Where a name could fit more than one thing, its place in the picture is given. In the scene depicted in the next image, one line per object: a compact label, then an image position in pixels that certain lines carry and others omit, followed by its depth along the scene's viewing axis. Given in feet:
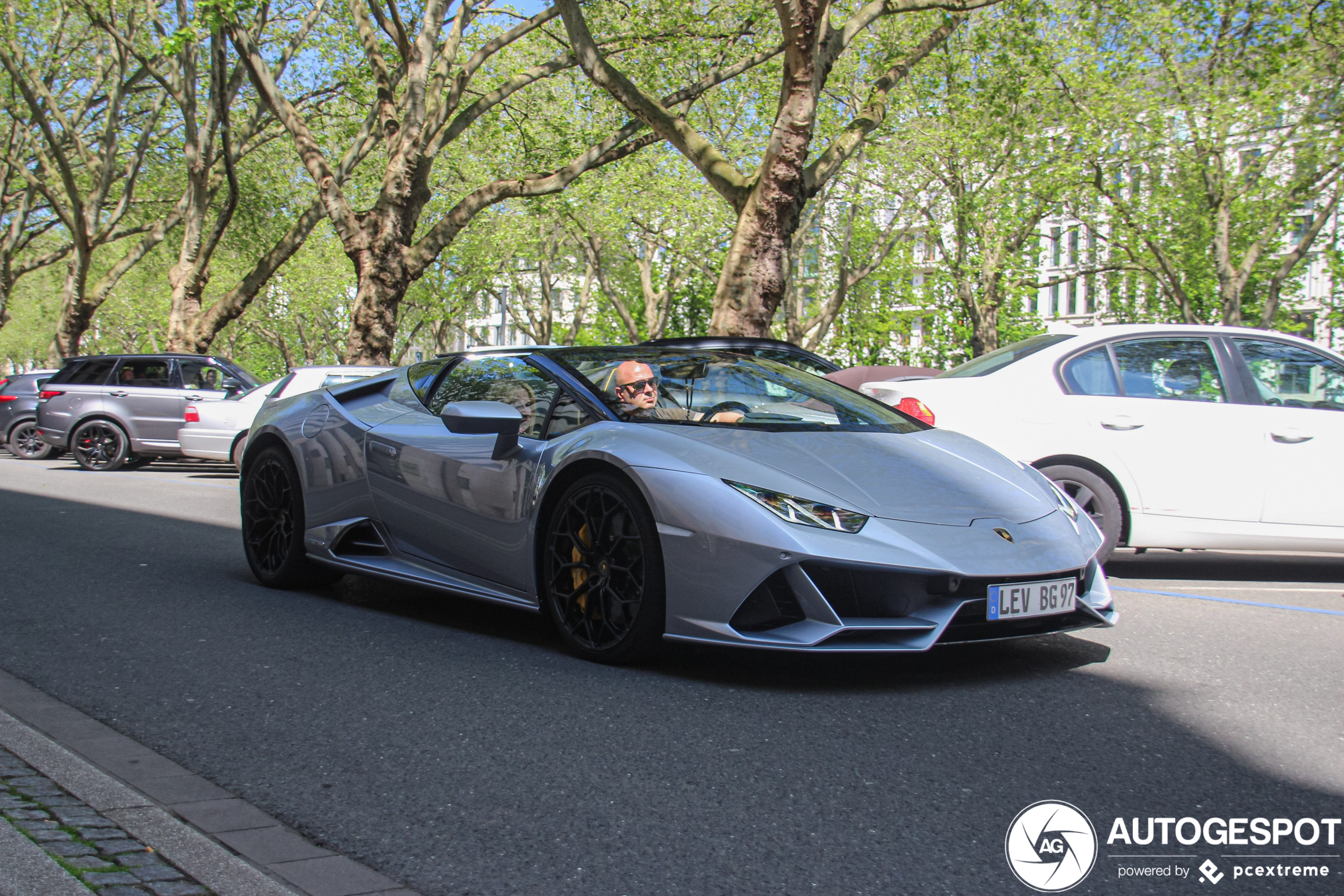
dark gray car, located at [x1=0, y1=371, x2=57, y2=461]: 76.07
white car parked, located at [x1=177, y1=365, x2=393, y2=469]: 56.70
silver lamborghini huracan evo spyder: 14.24
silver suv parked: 63.62
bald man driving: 17.30
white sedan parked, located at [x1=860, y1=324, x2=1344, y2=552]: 24.14
